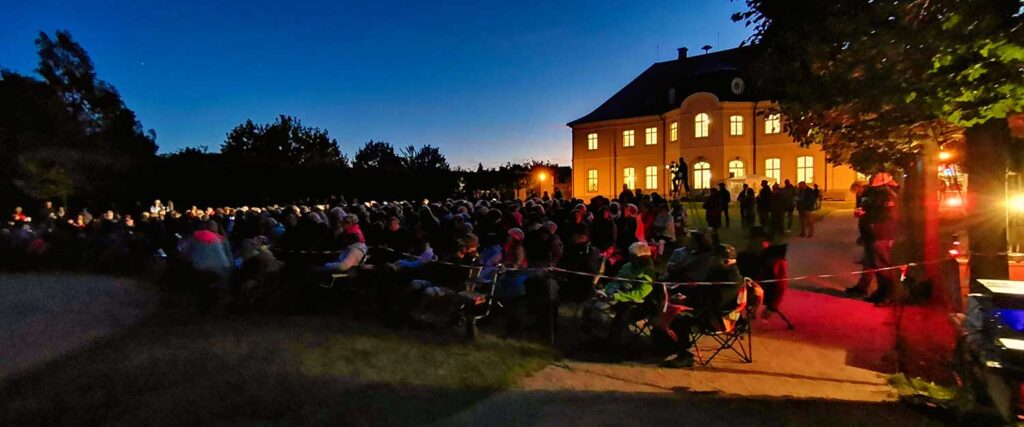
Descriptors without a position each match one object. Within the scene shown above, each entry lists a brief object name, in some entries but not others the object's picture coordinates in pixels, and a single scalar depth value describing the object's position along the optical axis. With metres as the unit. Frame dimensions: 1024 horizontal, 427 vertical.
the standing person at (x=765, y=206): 17.36
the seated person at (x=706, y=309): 6.55
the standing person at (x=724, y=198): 18.50
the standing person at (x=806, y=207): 16.27
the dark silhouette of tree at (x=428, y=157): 52.72
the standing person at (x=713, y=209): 17.81
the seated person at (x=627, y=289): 7.06
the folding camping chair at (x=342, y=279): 8.31
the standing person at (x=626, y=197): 17.04
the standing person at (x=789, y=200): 17.09
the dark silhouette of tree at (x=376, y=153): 59.99
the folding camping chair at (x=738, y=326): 6.54
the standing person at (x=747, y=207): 18.67
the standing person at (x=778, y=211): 17.00
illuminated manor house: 35.31
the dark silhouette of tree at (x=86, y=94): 19.80
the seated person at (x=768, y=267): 8.01
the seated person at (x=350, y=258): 8.41
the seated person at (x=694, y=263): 7.12
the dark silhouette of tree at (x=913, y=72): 4.74
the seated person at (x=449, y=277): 7.57
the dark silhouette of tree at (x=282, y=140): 49.47
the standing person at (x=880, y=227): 9.41
